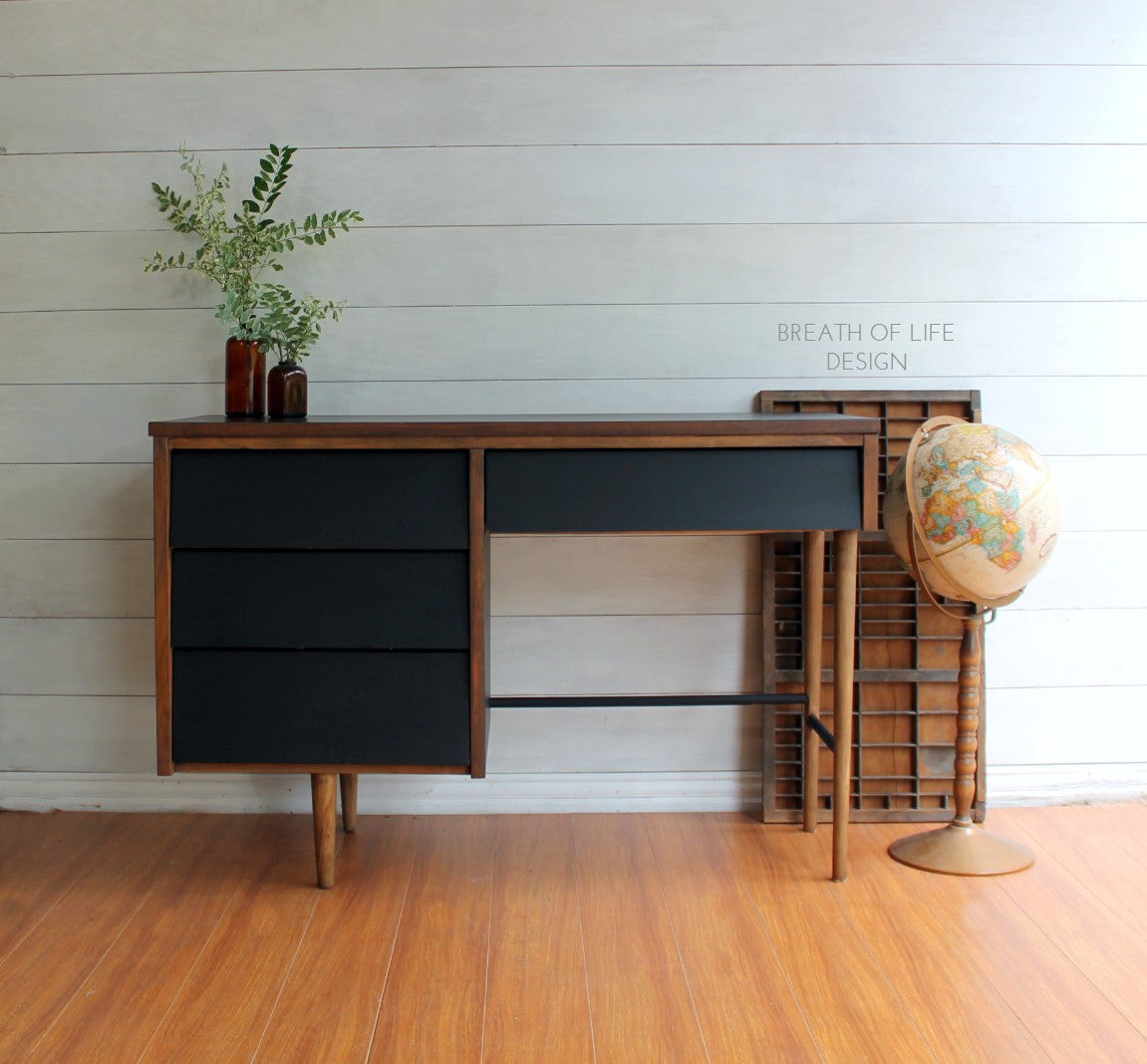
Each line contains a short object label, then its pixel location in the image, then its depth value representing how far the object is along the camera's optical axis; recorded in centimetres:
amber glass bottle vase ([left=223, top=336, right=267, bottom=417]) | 231
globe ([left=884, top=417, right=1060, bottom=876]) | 214
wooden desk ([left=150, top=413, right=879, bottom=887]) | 206
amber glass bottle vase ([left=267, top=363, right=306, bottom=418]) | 231
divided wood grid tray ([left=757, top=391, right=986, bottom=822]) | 259
